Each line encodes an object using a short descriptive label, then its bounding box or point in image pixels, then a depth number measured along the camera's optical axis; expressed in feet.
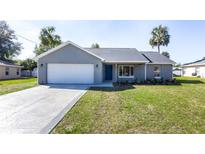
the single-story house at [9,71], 66.11
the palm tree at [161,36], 99.40
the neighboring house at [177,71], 115.08
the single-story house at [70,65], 42.15
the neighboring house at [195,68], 82.14
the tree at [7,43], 110.04
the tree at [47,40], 107.38
